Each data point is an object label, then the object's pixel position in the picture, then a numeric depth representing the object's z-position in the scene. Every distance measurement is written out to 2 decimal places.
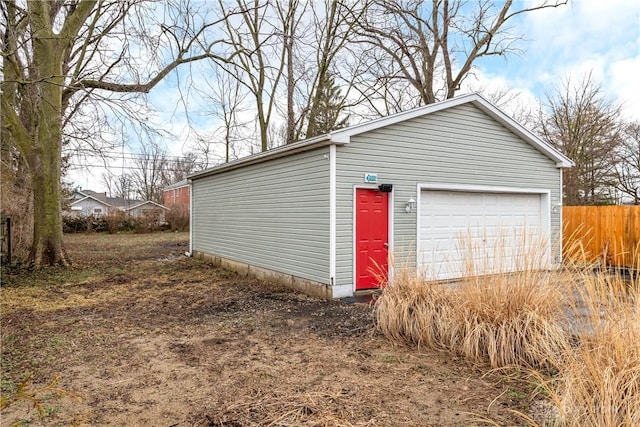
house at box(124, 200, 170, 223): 25.12
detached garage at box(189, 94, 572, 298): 7.09
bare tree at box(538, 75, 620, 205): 17.28
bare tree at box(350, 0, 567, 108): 15.66
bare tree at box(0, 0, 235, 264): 7.27
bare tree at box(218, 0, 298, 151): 15.07
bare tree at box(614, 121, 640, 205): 17.69
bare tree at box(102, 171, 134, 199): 40.78
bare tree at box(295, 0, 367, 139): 15.36
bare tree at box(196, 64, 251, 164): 17.55
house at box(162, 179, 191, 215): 26.33
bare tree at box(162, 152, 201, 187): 37.55
